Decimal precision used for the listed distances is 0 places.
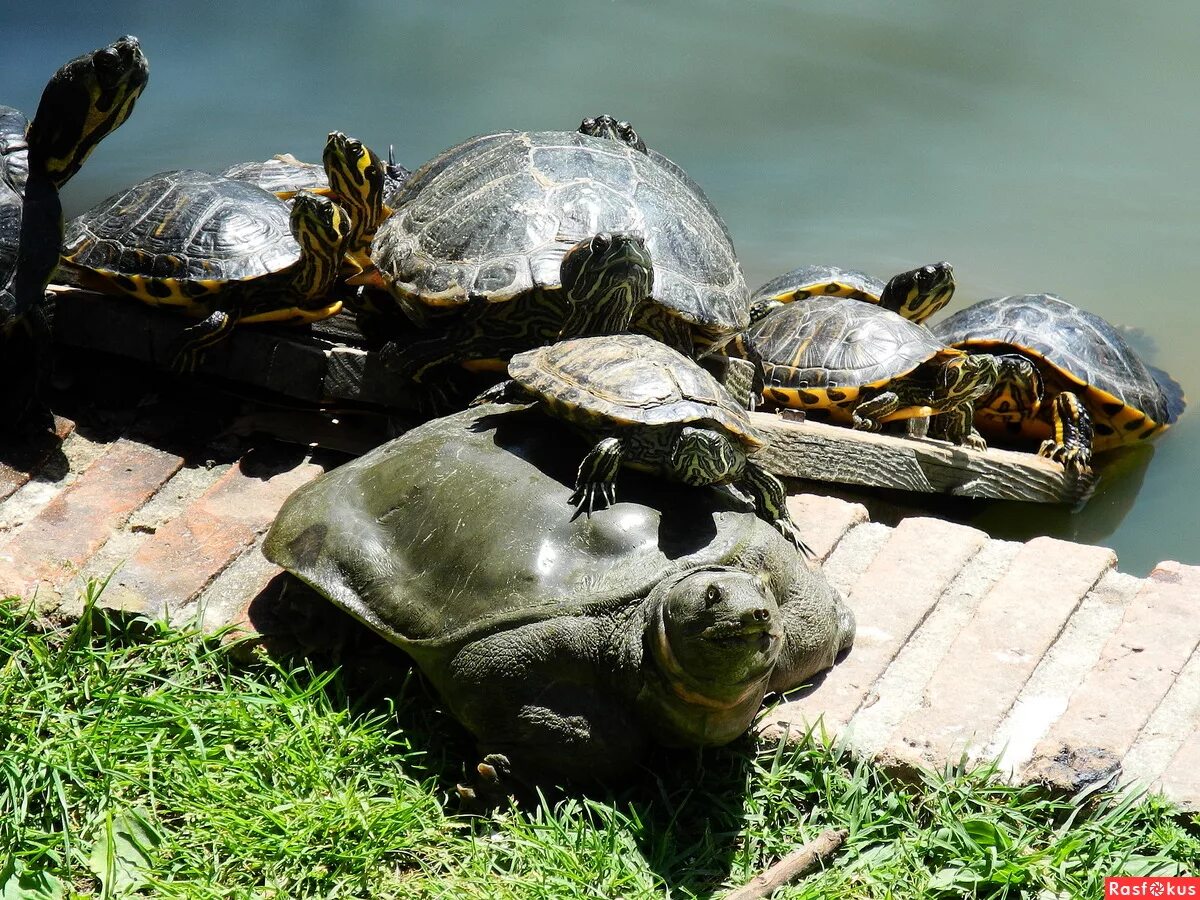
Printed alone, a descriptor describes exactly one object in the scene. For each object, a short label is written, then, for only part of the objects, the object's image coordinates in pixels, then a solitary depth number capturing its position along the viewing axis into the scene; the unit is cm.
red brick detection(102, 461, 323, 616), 621
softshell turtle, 489
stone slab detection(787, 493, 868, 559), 688
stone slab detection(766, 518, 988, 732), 568
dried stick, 471
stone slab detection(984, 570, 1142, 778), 542
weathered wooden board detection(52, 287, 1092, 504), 769
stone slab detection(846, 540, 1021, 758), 553
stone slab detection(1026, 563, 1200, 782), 544
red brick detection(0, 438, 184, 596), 632
